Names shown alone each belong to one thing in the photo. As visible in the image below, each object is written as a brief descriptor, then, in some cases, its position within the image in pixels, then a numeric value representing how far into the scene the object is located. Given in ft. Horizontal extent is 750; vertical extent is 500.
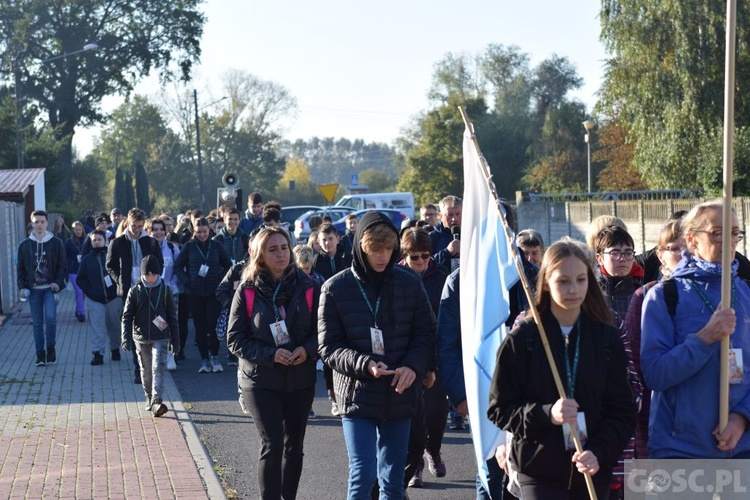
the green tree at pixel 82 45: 177.37
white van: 171.42
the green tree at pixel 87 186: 197.67
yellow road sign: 135.95
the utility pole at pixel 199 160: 172.46
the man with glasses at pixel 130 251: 43.78
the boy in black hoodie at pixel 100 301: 45.75
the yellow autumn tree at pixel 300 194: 326.44
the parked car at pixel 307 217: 124.41
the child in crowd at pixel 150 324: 34.85
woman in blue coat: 14.65
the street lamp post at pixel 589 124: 128.17
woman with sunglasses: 21.35
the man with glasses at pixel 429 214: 44.11
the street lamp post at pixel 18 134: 120.47
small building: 71.10
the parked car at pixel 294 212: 152.56
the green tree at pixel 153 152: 294.25
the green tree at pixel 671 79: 102.37
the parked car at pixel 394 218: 125.90
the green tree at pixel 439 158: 242.99
